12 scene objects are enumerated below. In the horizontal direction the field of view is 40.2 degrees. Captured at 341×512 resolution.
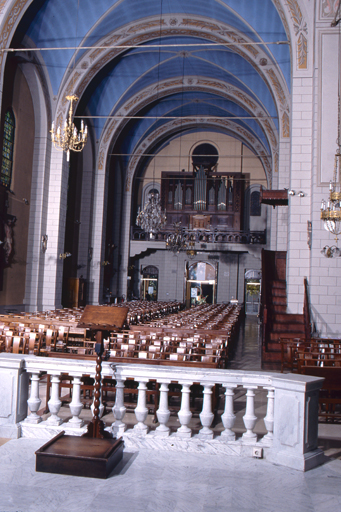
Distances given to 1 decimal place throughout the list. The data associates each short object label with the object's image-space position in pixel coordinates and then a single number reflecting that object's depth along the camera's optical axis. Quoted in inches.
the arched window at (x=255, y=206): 1189.7
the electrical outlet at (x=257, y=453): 162.1
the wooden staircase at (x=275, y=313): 402.6
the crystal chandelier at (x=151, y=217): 807.7
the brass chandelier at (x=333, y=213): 366.6
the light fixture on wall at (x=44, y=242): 682.2
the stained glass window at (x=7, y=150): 614.2
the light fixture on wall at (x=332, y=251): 433.7
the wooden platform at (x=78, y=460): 140.2
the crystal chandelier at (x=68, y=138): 453.7
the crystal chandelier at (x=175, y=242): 896.7
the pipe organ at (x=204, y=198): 1150.3
